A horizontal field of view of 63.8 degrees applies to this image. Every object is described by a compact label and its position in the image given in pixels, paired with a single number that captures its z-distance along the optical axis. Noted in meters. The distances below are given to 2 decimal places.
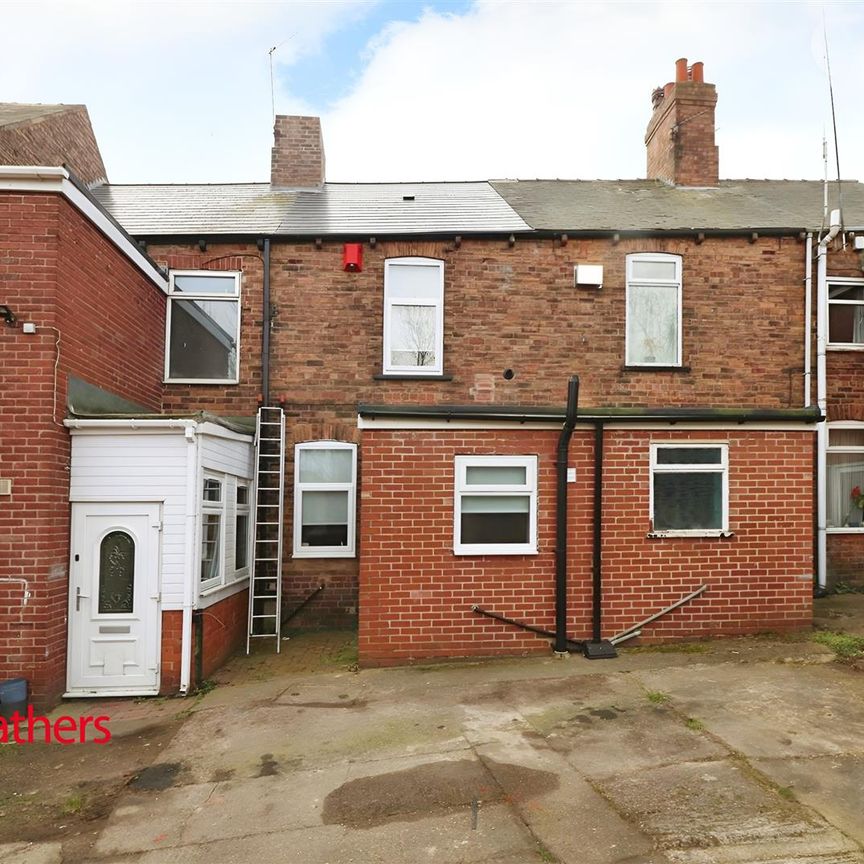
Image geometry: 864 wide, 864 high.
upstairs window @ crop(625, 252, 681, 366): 11.47
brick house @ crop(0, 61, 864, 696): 8.12
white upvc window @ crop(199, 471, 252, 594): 8.45
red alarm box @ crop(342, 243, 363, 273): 11.15
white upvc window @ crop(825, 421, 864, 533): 11.97
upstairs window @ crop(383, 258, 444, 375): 11.29
